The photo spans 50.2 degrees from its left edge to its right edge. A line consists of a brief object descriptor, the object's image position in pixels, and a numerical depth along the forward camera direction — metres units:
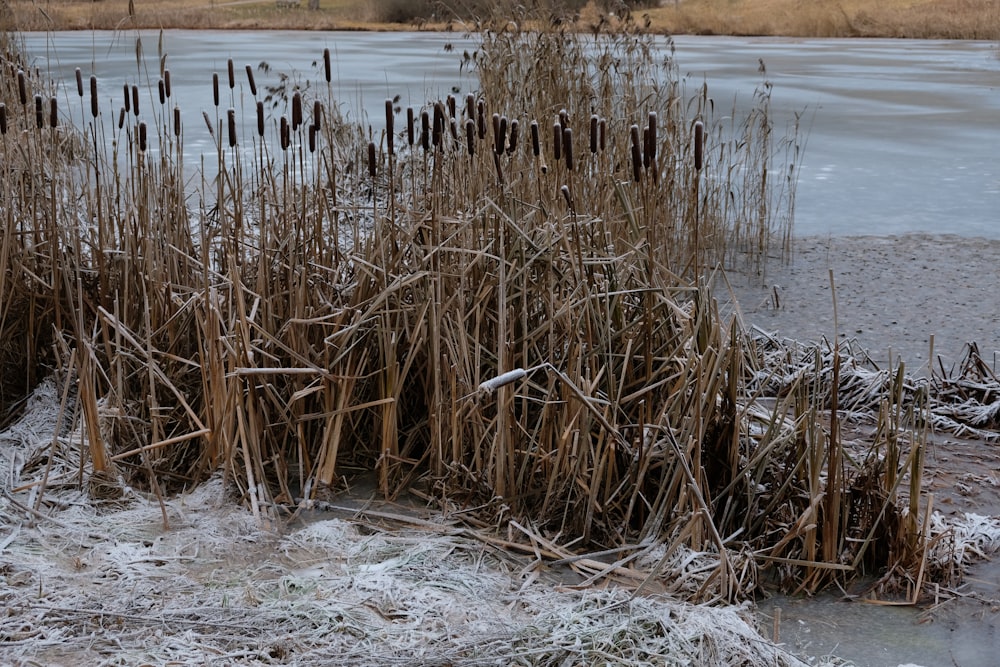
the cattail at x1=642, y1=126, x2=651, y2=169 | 1.99
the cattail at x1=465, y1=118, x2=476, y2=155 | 2.24
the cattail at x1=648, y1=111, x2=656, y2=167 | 1.95
